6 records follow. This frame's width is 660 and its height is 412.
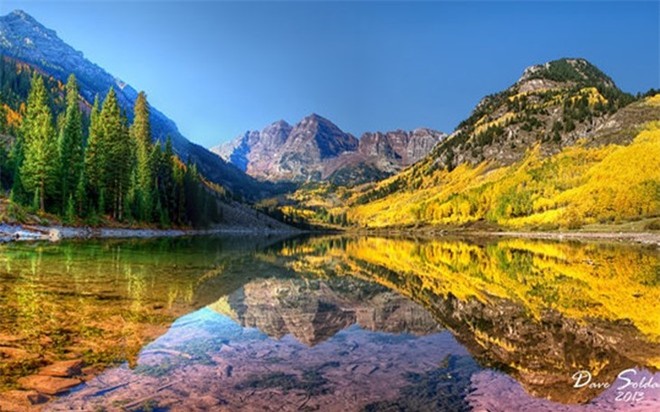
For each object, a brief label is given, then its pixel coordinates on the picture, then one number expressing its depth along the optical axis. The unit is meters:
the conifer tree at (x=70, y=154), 75.44
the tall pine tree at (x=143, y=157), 96.31
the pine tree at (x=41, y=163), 69.94
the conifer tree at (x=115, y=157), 86.00
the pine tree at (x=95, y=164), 83.03
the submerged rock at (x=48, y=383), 8.69
